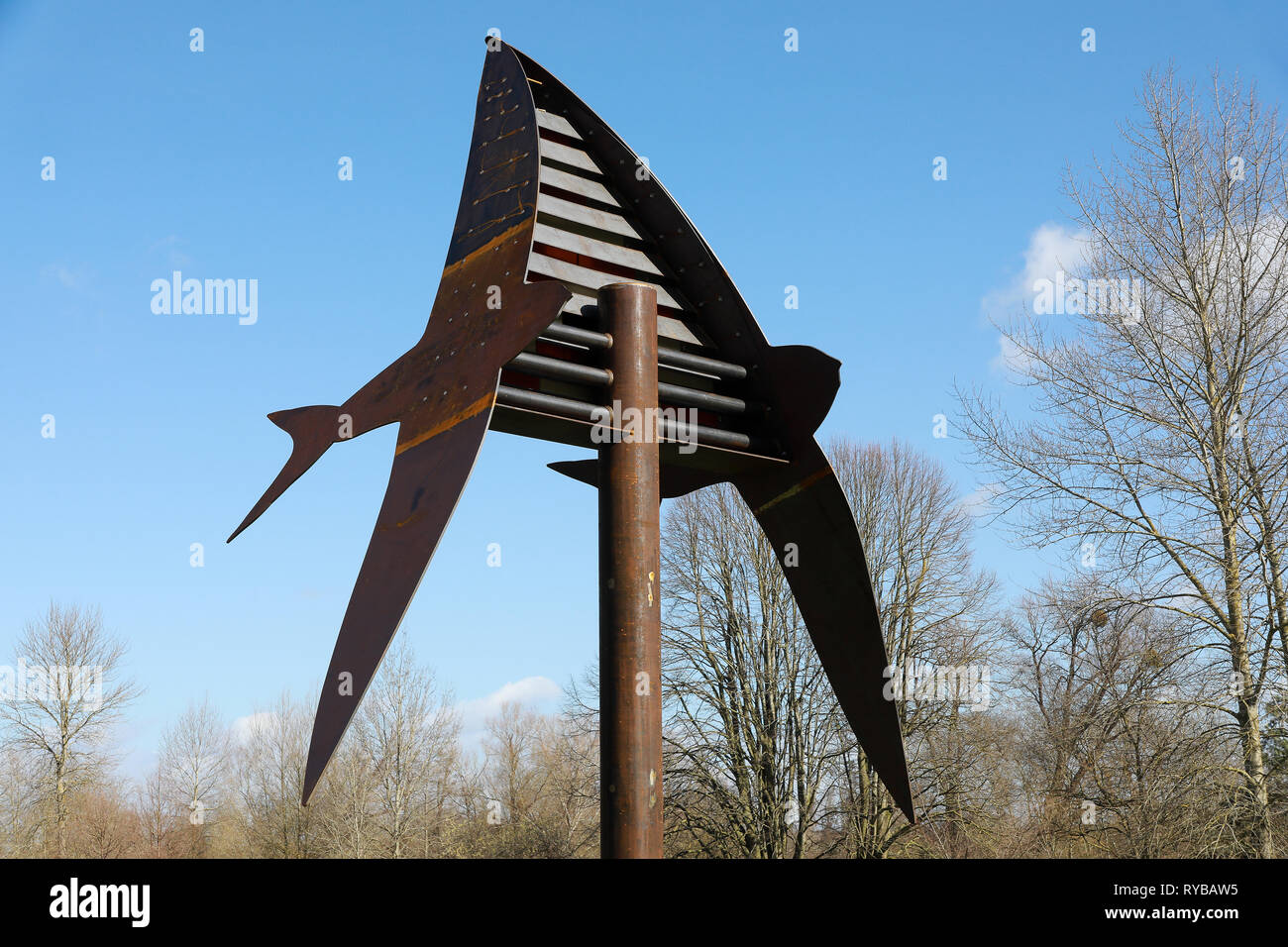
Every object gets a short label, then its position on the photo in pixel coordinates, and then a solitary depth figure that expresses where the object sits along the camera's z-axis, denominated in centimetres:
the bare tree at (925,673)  2167
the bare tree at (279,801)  3266
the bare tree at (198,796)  3400
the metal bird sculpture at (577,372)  650
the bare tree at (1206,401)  1479
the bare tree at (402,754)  3094
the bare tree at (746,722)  2258
